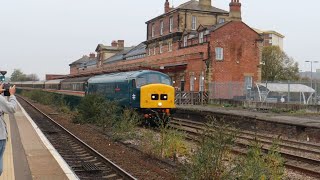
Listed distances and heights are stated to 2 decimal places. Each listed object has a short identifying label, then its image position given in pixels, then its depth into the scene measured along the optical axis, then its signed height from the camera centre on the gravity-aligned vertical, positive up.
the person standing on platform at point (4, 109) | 5.78 -0.21
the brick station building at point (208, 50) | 40.72 +4.31
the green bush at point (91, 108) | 21.26 -0.77
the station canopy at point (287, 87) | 29.50 +0.47
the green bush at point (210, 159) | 8.00 -1.19
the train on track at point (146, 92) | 20.12 +0.07
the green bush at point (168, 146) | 12.28 -1.49
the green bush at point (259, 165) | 7.24 -1.29
